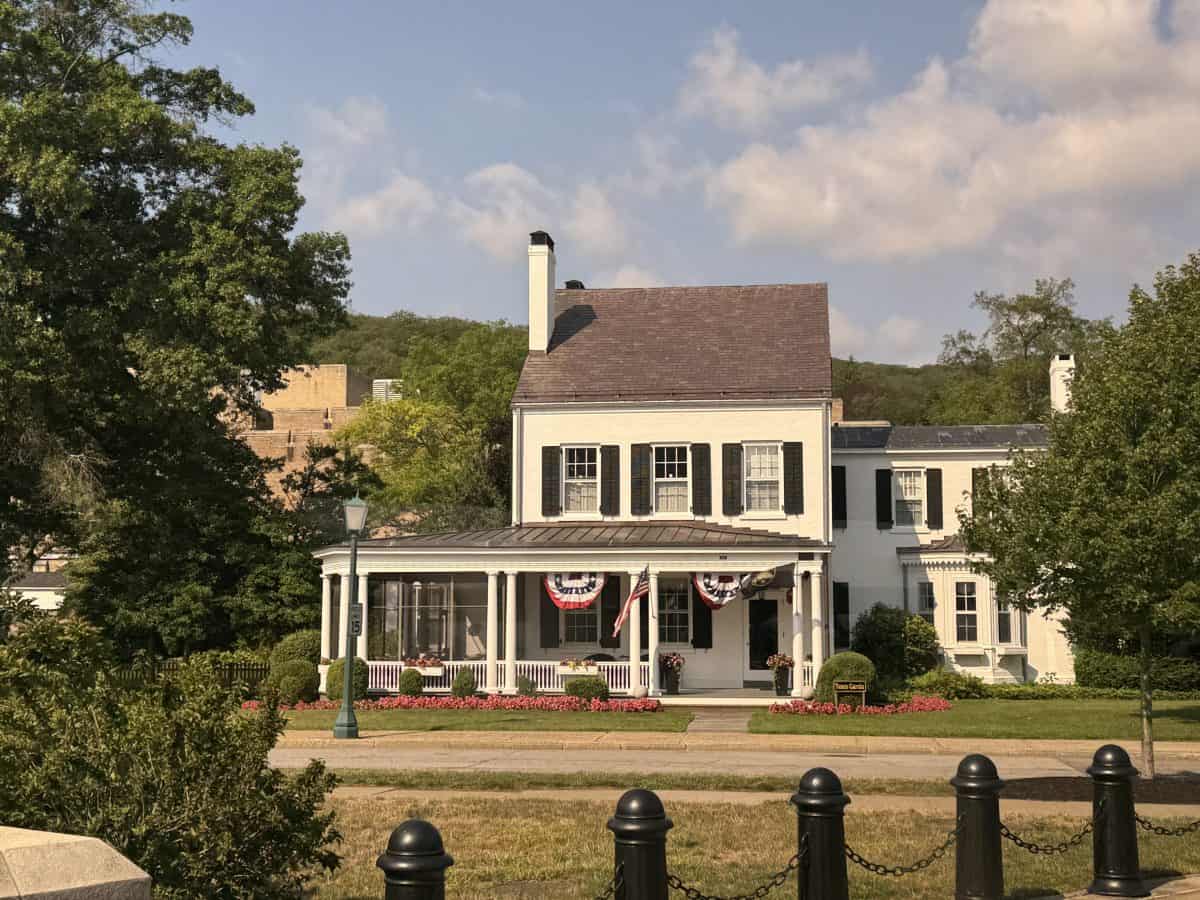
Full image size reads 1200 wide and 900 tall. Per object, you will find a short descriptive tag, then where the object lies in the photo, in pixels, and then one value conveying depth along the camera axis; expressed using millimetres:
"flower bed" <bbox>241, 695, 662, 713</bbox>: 27484
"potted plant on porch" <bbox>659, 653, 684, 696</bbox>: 29938
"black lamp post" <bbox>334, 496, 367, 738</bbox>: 22125
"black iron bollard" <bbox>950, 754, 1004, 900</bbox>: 8914
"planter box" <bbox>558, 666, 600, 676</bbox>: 29438
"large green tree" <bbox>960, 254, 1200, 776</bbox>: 15242
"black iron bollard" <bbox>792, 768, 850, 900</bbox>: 7945
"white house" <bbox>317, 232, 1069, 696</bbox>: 30000
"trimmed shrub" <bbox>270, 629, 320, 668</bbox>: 32125
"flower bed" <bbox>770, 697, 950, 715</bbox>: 26516
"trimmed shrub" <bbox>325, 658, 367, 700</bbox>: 28688
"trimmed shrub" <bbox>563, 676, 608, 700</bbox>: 28172
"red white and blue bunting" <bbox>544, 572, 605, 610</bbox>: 29891
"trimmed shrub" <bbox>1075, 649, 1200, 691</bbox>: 31297
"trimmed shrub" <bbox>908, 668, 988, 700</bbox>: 30716
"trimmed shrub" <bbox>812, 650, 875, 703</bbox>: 27188
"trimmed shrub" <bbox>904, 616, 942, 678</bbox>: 33562
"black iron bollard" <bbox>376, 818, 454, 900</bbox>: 5840
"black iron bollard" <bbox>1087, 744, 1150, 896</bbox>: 9555
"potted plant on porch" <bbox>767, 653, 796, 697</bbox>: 29406
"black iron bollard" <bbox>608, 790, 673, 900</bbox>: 6938
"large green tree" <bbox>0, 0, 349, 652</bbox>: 29109
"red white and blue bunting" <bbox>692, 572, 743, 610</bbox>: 28844
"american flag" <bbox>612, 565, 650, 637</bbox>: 28938
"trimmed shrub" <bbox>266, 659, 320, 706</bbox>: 28188
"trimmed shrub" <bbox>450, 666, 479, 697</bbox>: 29453
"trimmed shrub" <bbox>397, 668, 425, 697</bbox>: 29578
